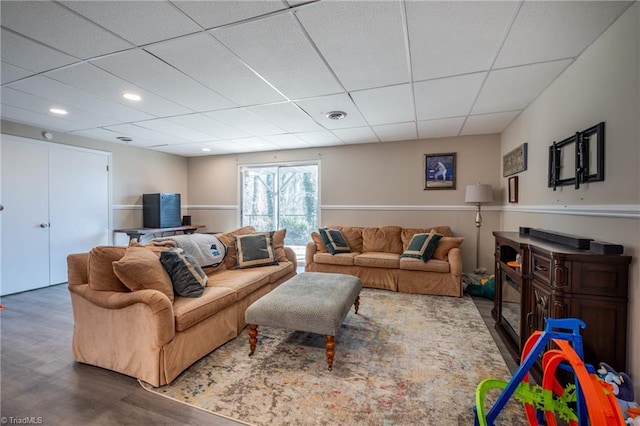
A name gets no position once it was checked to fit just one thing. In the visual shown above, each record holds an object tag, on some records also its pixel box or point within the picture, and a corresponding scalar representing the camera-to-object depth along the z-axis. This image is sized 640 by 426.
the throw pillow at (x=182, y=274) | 2.27
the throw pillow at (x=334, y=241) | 4.43
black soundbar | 1.70
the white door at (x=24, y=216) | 3.68
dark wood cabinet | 1.54
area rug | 1.65
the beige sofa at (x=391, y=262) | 3.79
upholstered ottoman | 2.07
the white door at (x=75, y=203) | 4.16
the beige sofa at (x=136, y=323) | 1.87
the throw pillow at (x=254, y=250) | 3.36
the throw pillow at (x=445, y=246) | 3.93
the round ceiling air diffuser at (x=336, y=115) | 3.36
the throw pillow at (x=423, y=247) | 3.88
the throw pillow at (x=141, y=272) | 1.95
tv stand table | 4.71
